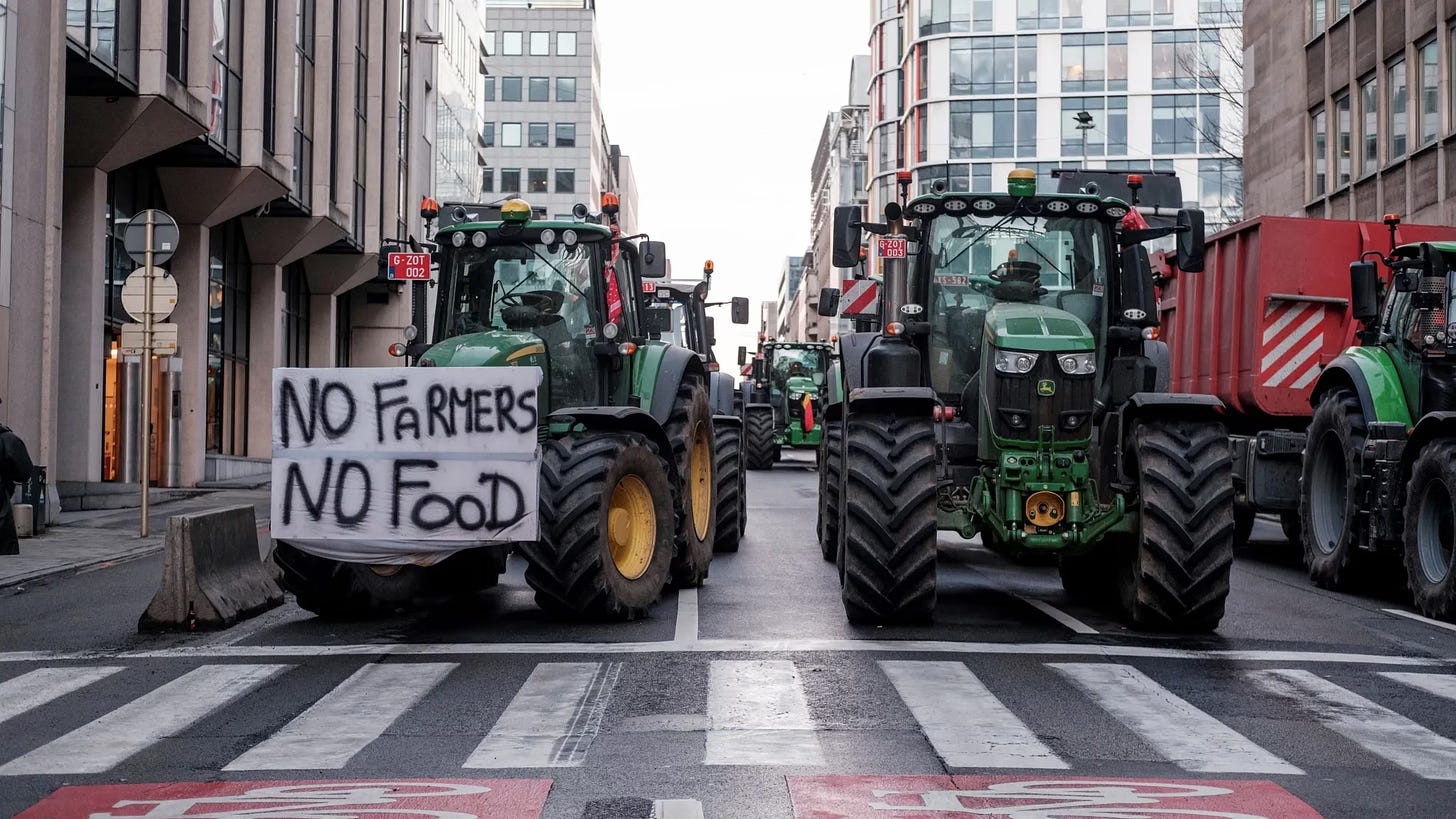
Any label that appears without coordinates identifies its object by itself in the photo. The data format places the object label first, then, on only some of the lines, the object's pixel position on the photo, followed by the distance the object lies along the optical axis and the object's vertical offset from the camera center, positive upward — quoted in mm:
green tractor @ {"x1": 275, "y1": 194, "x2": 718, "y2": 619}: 9727 +50
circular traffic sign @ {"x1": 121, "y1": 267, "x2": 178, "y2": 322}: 17375 +1304
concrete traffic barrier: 10172 -1066
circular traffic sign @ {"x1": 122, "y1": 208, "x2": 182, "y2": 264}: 17219 +1936
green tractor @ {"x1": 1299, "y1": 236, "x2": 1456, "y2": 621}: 11500 -144
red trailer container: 14977 +912
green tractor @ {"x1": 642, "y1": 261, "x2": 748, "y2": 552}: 14000 +552
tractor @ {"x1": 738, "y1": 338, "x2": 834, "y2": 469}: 38969 +793
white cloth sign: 9492 -241
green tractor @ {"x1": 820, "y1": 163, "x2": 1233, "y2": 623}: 9625 +4
